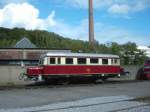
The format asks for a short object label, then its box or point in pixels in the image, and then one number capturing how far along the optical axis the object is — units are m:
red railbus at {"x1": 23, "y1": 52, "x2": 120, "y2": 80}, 14.46
